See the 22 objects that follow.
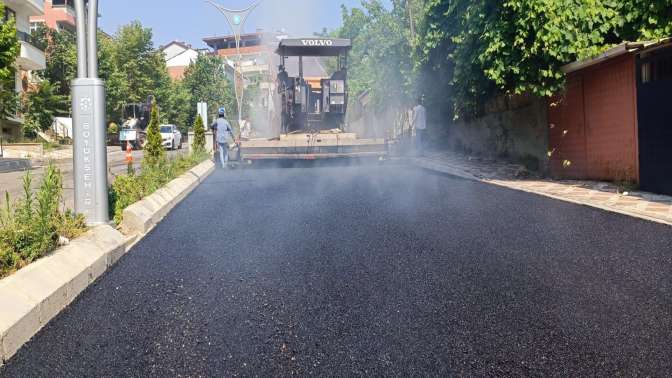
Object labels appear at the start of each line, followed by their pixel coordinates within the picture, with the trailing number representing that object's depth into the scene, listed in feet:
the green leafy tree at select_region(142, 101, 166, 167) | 36.09
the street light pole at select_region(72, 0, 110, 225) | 19.11
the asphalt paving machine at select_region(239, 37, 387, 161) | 49.21
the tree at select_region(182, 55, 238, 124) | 169.45
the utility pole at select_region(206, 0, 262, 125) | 90.38
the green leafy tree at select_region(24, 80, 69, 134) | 101.19
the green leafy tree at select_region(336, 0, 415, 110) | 76.54
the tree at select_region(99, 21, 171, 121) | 144.87
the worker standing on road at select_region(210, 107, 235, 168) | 48.19
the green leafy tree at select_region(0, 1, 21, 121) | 60.90
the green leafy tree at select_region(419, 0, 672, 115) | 33.86
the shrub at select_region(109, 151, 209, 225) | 22.34
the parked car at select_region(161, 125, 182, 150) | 114.62
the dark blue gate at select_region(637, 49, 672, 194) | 27.89
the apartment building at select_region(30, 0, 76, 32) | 151.12
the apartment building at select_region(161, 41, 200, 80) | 257.34
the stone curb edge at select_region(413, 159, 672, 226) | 22.75
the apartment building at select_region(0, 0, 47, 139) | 92.43
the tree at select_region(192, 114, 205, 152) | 58.34
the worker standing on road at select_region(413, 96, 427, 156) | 57.98
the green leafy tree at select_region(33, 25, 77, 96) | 123.65
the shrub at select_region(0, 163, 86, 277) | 13.61
